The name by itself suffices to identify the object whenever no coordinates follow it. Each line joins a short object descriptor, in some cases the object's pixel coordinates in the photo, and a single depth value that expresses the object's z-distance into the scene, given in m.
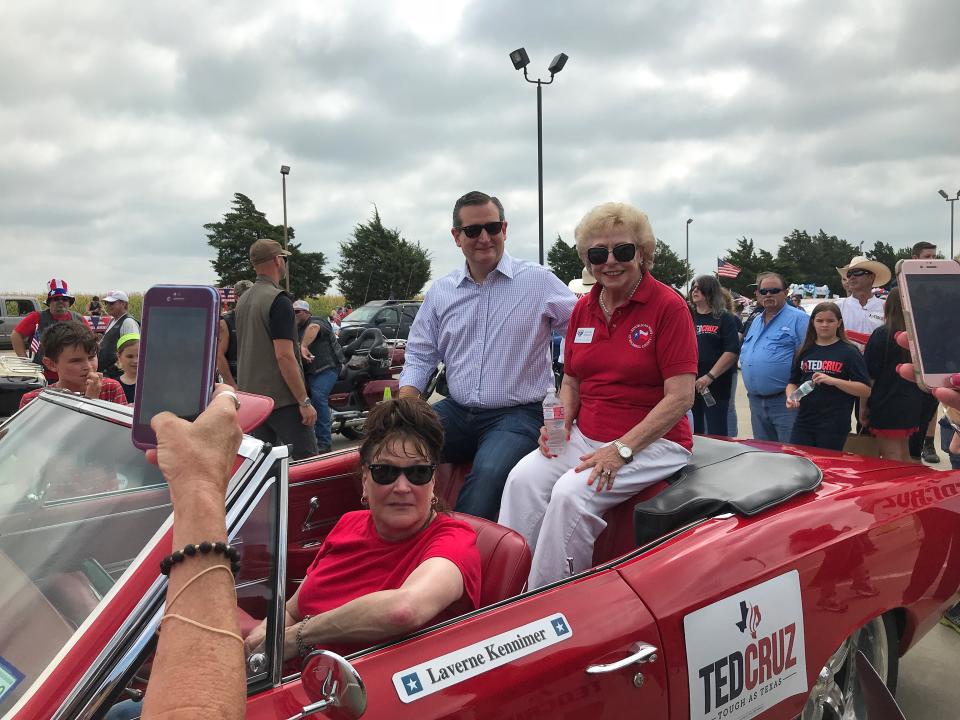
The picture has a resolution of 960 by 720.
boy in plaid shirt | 3.59
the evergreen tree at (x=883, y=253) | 73.50
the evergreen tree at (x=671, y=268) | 55.31
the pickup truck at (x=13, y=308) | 22.25
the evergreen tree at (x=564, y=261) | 50.68
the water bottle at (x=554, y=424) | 2.67
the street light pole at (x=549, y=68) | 14.15
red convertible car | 1.32
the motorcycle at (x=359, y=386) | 8.82
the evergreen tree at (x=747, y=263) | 63.00
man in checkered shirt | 3.09
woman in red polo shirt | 2.35
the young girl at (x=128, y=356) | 4.32
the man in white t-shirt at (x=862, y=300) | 5.60
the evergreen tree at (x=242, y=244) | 46.44
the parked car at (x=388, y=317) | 16.45
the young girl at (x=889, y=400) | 4.30
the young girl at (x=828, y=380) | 4.33
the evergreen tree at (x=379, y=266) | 46.62
